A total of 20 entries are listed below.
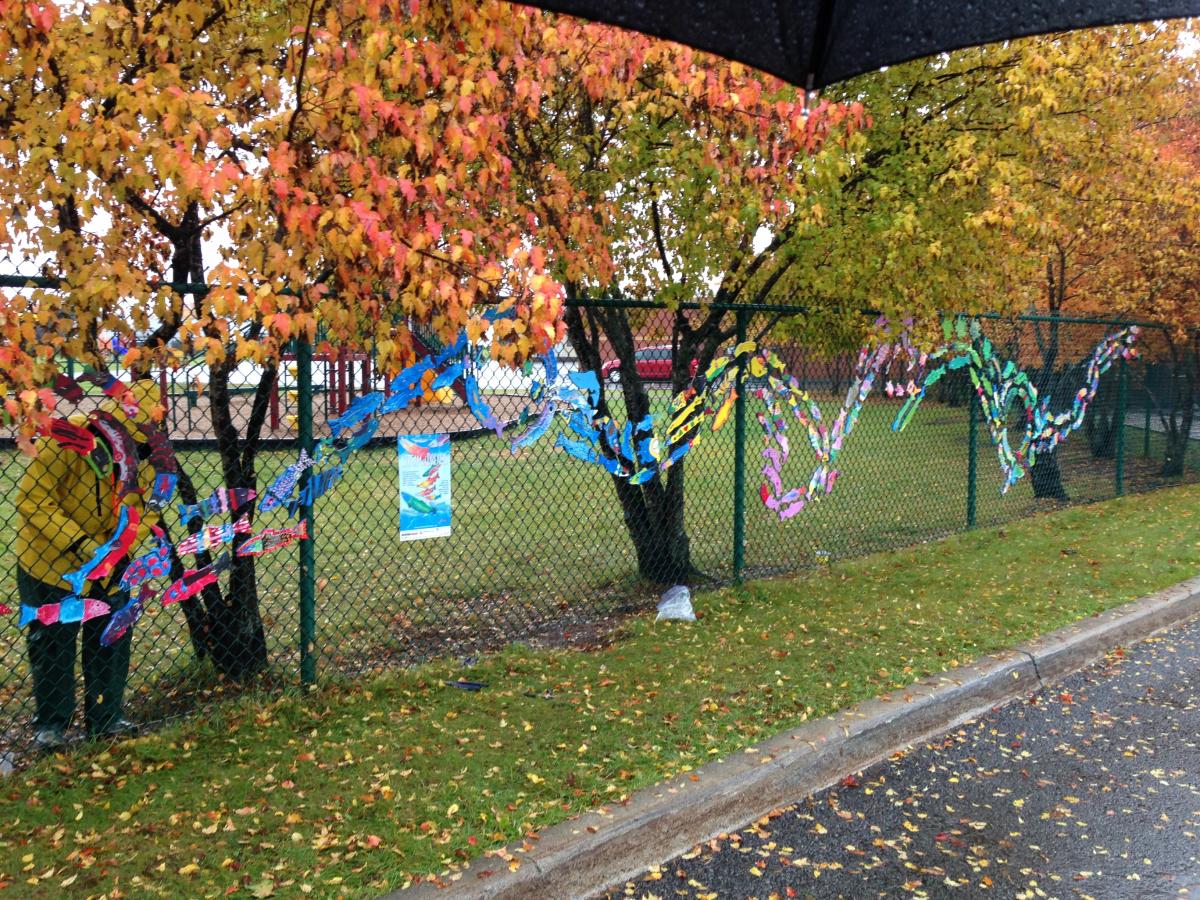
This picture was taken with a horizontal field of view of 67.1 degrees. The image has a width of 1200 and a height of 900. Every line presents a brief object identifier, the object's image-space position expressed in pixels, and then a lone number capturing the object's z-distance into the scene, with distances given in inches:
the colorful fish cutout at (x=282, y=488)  175.5
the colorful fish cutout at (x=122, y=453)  154.3
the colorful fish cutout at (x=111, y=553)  153.0
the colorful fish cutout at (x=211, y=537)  165.0
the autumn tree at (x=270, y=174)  125.3
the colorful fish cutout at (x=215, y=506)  168.9
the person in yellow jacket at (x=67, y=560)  151.5
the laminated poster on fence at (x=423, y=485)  193.6
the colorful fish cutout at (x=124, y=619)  157.6
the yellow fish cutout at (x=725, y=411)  258.4
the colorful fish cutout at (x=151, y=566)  158.7
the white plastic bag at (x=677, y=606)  239.0
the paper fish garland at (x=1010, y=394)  342.3
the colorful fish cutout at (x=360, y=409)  183.0
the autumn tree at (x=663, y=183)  181.6
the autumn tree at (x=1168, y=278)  448.5
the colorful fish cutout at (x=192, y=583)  165.5
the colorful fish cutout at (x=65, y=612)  150.6
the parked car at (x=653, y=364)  260.1
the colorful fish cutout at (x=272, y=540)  174.2
